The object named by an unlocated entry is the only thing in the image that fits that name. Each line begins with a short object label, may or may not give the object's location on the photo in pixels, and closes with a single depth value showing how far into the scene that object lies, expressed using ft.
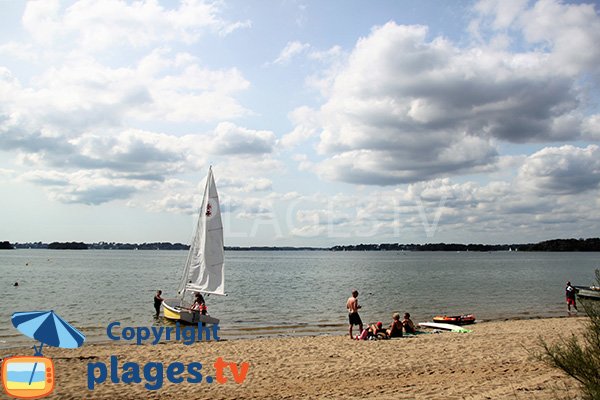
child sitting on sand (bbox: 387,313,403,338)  60.23
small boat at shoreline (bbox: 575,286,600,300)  119.03
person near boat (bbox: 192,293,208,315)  72.97
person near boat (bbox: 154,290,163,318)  85.87
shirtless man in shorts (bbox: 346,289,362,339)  57.72
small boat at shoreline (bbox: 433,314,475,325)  73.92
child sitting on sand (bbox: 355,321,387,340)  58.13
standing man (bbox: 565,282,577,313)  95.20
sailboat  70.49
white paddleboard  68.07
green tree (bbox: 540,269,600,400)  23.27
